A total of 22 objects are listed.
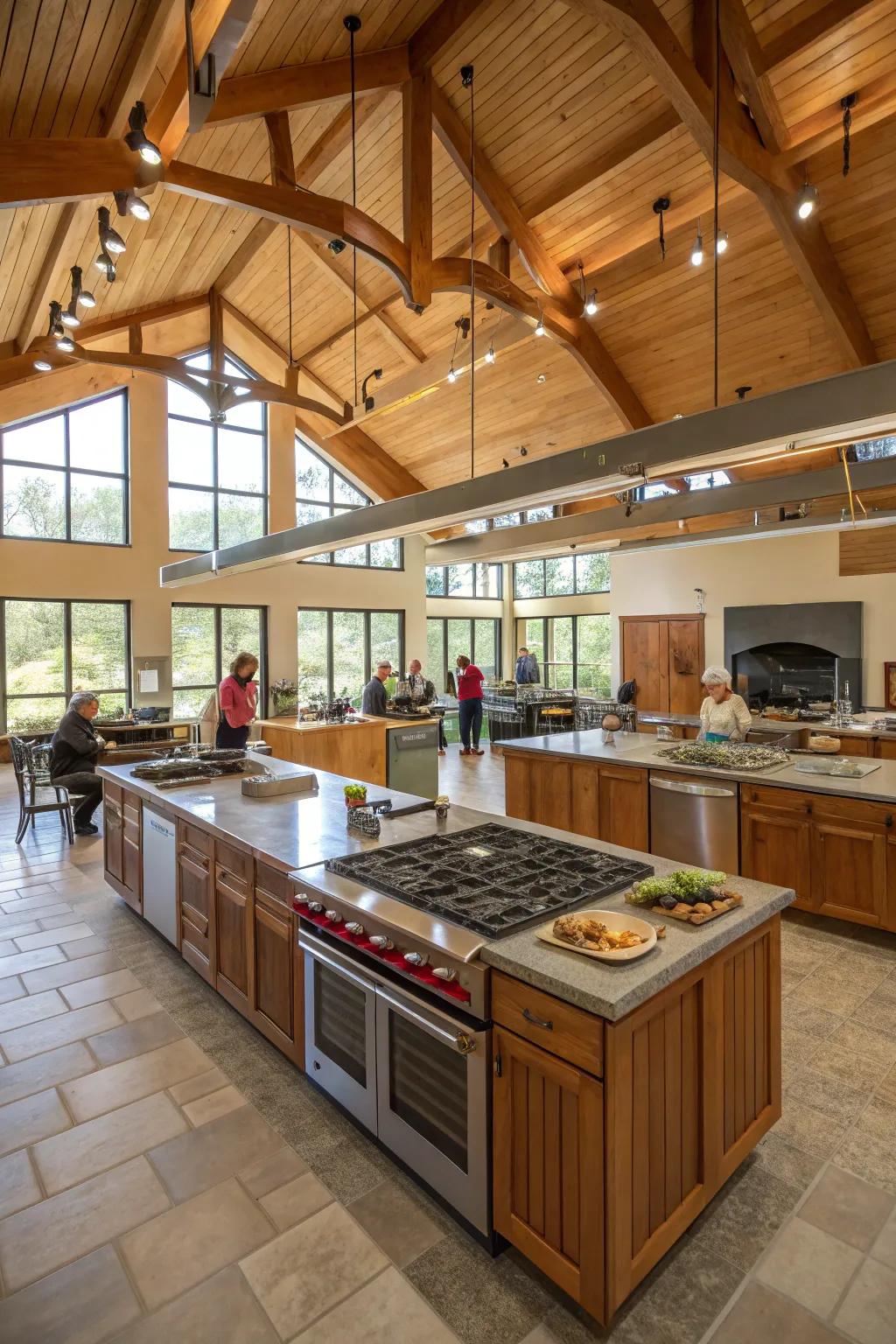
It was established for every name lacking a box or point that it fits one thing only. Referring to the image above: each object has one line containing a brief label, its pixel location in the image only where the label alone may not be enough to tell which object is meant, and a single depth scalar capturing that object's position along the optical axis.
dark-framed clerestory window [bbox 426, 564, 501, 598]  14.44
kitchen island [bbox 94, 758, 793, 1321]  1.59
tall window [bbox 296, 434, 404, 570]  11.62
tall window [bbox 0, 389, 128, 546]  8.82
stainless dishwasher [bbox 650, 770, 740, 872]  4.22
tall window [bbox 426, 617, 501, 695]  14.42
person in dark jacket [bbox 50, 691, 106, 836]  6.15
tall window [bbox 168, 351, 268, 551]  10.17
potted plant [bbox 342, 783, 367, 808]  3.18
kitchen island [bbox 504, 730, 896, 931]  3.67
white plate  1.69
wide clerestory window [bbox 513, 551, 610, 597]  14.00
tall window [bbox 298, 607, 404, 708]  11.75
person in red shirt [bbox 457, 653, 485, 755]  10.64
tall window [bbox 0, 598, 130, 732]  8.88
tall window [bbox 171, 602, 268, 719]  10.24
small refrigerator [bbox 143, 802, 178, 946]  3.56
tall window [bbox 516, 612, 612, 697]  14.17
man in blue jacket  13.18
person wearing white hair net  5.05
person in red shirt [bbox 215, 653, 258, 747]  5.74
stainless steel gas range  1.82
